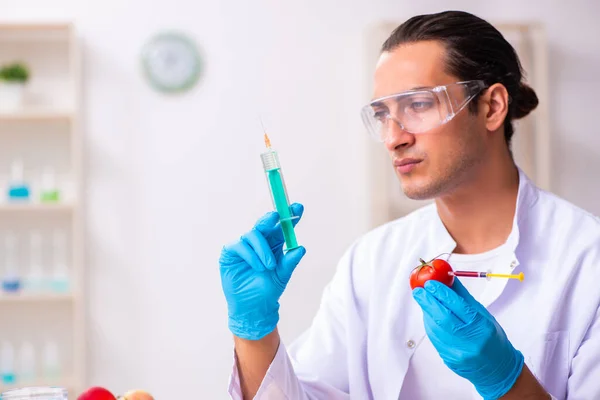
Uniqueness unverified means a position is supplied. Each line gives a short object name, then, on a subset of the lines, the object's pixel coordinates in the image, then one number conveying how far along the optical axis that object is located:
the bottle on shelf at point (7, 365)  3.29
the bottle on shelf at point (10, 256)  3.49
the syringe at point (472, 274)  1.31
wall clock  3.60
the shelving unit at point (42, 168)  3.52
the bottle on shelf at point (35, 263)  3.45
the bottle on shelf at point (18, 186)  3.38
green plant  3.38
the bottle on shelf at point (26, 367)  3.32
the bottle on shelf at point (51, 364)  3.37
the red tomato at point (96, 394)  1.20
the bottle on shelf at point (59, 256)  3.51
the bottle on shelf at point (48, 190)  3.39
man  1.45
